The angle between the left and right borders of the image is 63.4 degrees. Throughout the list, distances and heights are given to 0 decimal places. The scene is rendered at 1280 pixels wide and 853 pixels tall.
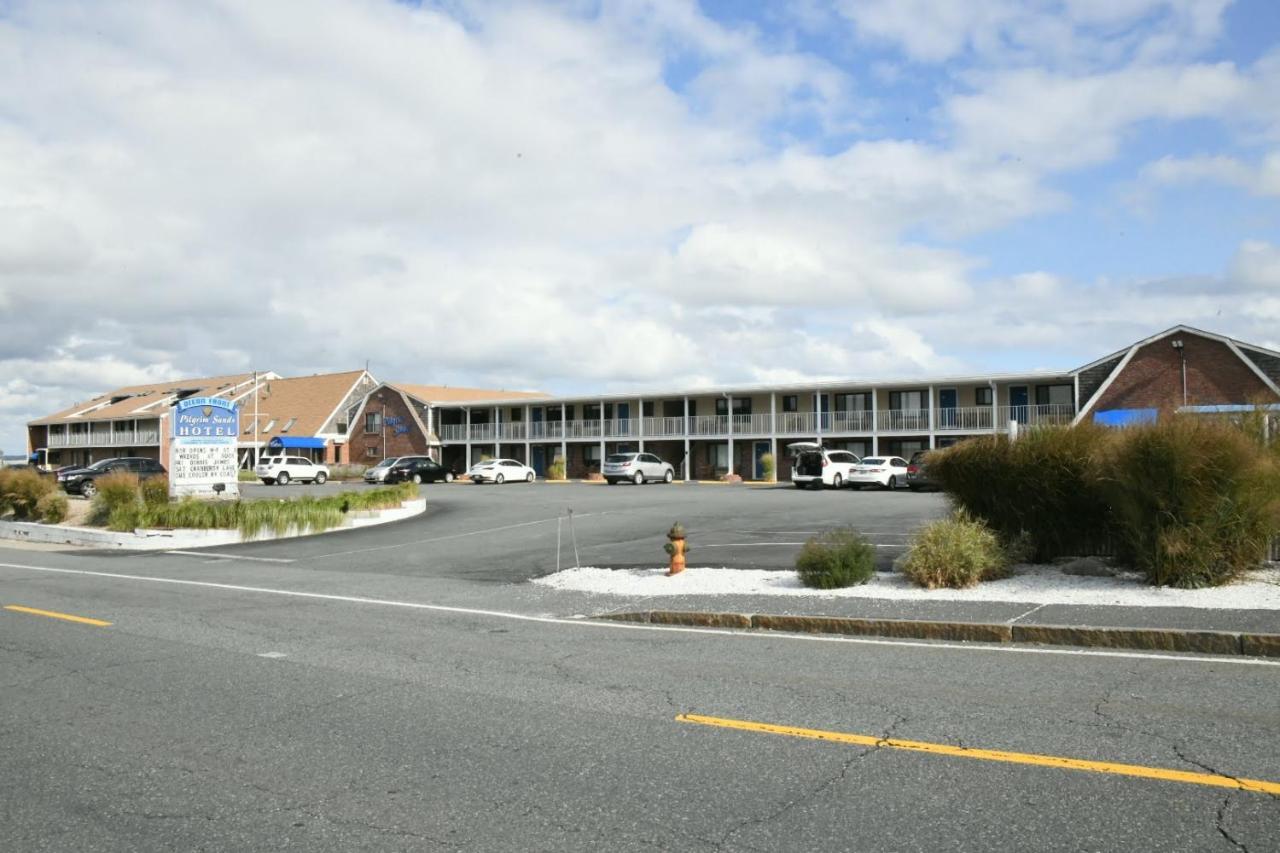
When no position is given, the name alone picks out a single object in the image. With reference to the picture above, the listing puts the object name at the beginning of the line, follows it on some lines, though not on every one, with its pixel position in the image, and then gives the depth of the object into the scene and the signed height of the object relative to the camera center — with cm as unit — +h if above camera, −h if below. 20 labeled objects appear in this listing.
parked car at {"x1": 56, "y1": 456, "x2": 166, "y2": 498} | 4381 -63
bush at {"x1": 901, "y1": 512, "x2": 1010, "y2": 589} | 1160 -131
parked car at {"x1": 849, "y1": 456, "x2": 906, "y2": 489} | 4031 -121
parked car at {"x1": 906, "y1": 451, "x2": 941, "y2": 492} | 3693 -126
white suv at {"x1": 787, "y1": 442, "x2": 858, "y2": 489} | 4097 -102
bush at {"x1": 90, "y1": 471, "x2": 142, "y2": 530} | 2544 -111
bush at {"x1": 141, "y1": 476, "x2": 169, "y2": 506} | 2670 -91
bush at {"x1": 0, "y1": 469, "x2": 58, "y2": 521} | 2909 -93
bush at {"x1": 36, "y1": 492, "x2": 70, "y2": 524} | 2797 -134
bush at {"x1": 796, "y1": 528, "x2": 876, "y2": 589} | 1220 -142
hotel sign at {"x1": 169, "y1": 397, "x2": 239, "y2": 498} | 2681 +16
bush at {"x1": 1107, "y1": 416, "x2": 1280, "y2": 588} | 1062 -67
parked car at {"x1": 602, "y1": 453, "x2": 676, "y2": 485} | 4894 -103
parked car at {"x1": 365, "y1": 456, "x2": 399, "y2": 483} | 5219 -100
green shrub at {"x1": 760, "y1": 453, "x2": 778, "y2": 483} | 5028 -111
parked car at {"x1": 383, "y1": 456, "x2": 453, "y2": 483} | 5224 -98
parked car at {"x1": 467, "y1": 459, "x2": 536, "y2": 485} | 5303 -111
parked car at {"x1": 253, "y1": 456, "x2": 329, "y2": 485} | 5538 -90
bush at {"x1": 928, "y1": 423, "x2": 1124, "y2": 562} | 1247 -60
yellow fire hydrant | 1410 -141
